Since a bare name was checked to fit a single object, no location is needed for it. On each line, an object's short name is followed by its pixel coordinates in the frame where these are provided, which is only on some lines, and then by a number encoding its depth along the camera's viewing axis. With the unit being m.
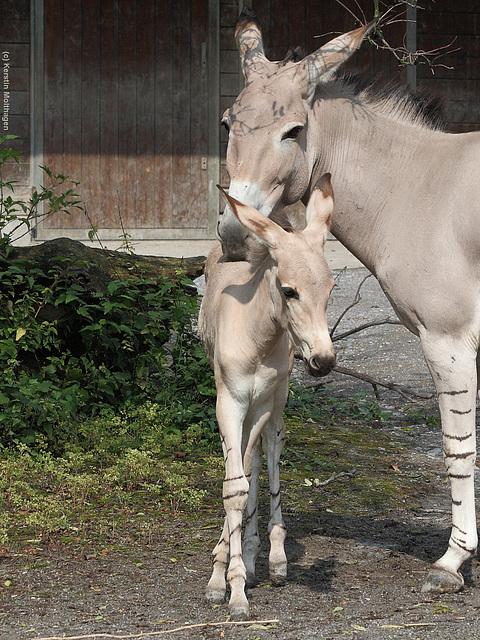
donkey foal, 6.94
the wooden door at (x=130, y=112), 22.73
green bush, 11.69
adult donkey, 8.02
